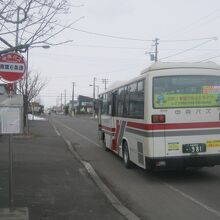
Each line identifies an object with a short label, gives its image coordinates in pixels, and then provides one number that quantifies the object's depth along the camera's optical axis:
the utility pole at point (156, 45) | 35.02
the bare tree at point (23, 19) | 5.50
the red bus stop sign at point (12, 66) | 5.16
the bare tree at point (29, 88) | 21.57
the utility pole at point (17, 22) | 5.67
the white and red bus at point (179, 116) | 7.39
